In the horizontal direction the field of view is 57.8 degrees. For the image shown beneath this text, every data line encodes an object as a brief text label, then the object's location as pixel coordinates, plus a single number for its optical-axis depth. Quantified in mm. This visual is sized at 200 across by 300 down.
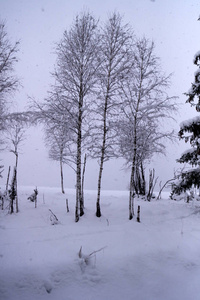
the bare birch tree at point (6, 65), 8766
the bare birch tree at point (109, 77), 9672
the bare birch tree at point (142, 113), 9539
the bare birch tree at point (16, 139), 15936
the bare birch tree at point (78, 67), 9148
